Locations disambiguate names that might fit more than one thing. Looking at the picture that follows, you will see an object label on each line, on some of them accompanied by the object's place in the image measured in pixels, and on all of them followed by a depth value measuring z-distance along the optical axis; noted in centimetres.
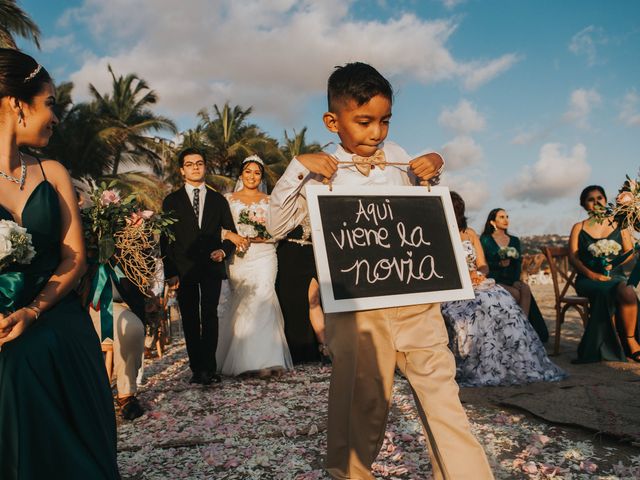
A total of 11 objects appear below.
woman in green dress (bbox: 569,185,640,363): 619
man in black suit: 562
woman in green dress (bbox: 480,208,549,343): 758
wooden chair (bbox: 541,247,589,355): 683
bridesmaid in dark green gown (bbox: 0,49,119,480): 196
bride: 604
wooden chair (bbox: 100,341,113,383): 455
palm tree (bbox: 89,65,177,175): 2830
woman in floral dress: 526
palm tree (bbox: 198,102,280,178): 3594
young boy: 214
